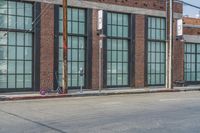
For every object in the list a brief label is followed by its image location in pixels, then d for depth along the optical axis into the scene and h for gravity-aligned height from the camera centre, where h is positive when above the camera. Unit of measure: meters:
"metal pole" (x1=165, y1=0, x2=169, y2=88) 31.58 +0.17
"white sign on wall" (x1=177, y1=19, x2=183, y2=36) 33.47 +2.92
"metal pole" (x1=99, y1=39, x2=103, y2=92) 27.28 +0.71
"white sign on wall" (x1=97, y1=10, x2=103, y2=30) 28.48 +2.93
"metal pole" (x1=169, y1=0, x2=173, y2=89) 30.70 +0.98
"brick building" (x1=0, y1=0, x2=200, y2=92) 25.73 +1.43
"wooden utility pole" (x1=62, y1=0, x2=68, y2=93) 25.09 +0.94
